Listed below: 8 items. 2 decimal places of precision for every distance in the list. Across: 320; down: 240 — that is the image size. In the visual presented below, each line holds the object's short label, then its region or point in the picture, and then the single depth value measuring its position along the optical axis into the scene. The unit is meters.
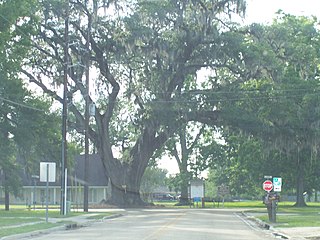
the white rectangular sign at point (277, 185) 31.52
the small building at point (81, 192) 71.44
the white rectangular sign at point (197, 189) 61.98
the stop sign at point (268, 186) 31.65
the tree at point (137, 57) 44.56
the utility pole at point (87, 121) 43.03
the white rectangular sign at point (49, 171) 28.64
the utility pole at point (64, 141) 35.59
